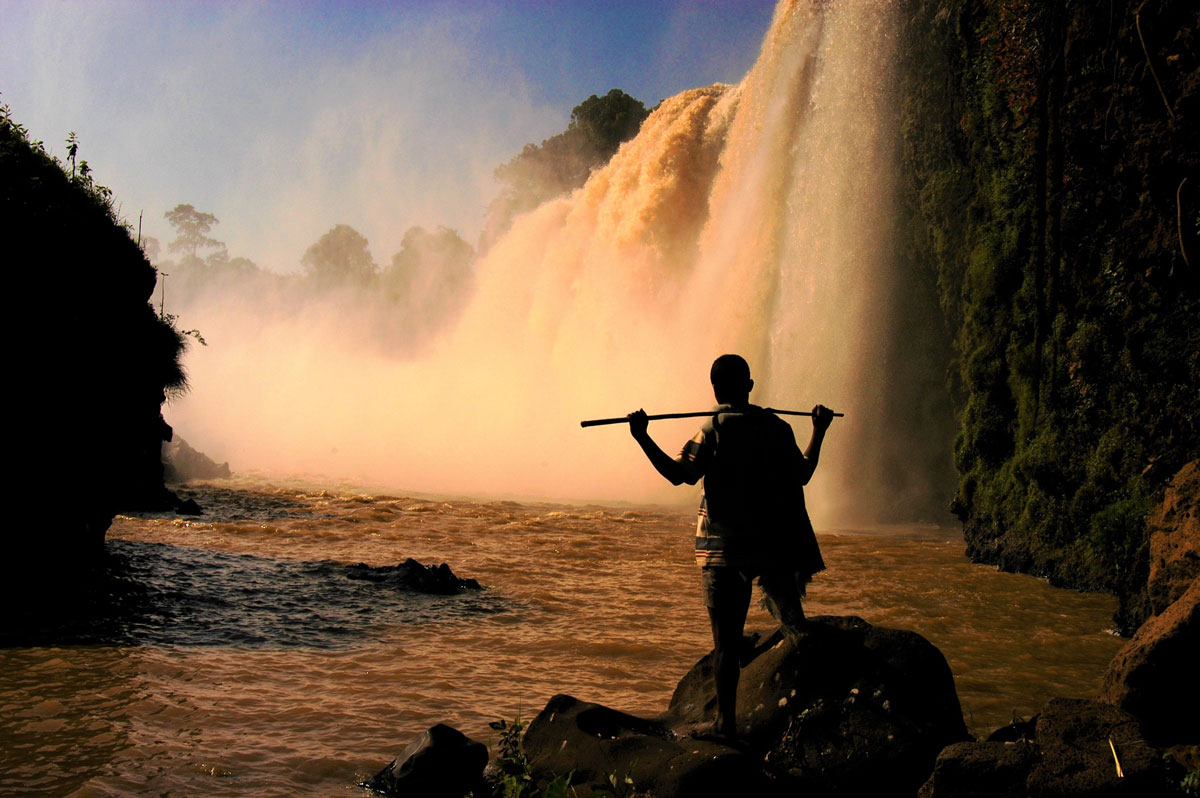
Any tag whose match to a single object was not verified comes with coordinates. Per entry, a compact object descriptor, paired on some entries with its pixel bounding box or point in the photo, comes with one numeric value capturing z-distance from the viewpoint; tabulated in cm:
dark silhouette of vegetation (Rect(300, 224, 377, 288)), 8350
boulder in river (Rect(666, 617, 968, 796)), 352
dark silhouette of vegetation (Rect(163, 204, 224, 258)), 10569
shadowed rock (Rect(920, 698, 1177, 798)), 299
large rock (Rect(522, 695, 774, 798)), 331
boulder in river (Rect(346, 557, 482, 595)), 955
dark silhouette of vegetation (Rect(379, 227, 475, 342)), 6694
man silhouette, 364
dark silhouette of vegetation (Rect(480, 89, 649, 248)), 5438
